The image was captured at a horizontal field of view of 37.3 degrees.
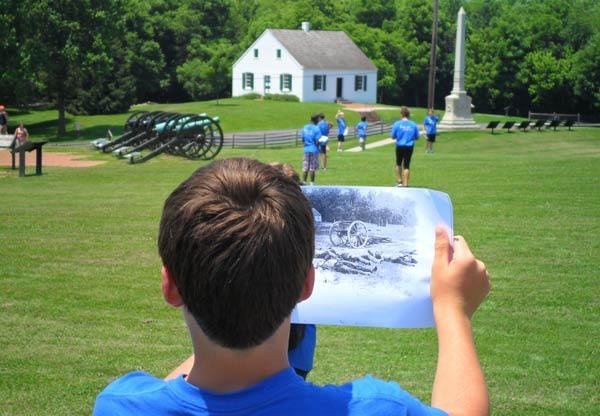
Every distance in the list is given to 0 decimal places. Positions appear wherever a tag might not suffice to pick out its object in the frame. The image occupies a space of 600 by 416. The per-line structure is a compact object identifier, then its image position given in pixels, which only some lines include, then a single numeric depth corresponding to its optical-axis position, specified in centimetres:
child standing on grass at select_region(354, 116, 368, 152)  3800
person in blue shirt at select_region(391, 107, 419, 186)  1927
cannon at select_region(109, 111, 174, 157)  3309
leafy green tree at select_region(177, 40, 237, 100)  8331
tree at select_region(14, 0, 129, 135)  4841
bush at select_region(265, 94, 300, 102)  7975
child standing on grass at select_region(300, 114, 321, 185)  2033
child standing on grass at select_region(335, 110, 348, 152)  3593
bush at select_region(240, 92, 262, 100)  8269
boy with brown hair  167
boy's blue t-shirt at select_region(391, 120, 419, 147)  1938
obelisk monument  5172
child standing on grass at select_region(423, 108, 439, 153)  3268
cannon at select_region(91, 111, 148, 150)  3475
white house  8076
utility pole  4566
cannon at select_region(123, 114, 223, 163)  3097
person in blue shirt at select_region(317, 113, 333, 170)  2212
